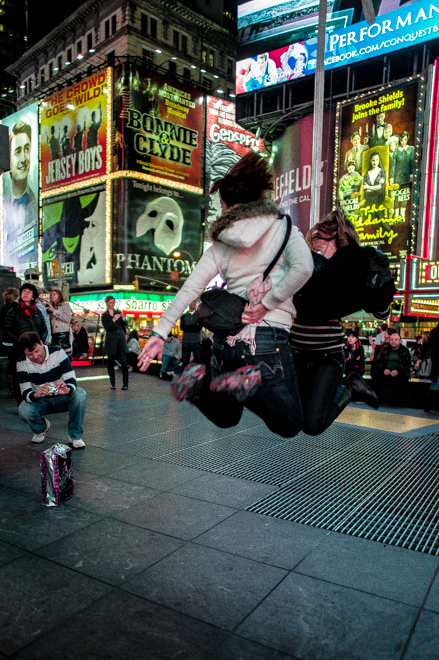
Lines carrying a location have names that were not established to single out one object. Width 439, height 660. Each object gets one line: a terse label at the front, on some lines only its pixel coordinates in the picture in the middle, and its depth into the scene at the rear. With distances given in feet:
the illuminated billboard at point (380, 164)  77.92
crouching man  18.67
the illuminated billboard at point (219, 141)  134.18
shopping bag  12.72
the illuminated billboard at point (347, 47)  77.41
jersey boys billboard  120.26
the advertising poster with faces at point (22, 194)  140.77
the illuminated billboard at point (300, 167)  88.58
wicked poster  122.42
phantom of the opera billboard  119.24
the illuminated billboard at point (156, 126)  116.37
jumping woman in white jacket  7.74
